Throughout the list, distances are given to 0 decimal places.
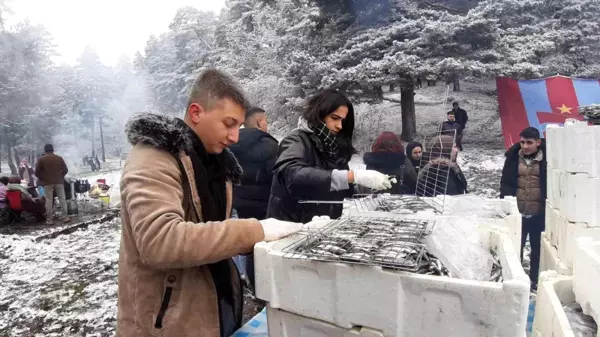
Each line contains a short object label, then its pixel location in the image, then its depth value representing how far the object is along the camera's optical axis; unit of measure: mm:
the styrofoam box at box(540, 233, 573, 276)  2657
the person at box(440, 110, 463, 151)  9991
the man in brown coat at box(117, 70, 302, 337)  1211
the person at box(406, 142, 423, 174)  5238
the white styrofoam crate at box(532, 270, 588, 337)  1475
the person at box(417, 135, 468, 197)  3852
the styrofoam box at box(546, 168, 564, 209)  3049
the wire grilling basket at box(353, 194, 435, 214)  2262
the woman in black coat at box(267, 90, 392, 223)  2305
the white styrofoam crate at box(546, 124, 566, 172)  2830
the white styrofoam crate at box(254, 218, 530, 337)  1027
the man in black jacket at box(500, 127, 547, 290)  4438
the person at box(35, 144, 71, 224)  9430
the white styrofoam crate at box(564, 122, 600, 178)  2523
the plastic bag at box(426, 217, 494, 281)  1274
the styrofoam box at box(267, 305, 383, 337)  1244
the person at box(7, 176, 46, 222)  9492
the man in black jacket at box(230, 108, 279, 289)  3871
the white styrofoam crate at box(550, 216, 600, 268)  2645
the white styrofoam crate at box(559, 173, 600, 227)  2586
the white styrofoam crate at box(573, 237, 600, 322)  1532
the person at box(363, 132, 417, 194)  4340
